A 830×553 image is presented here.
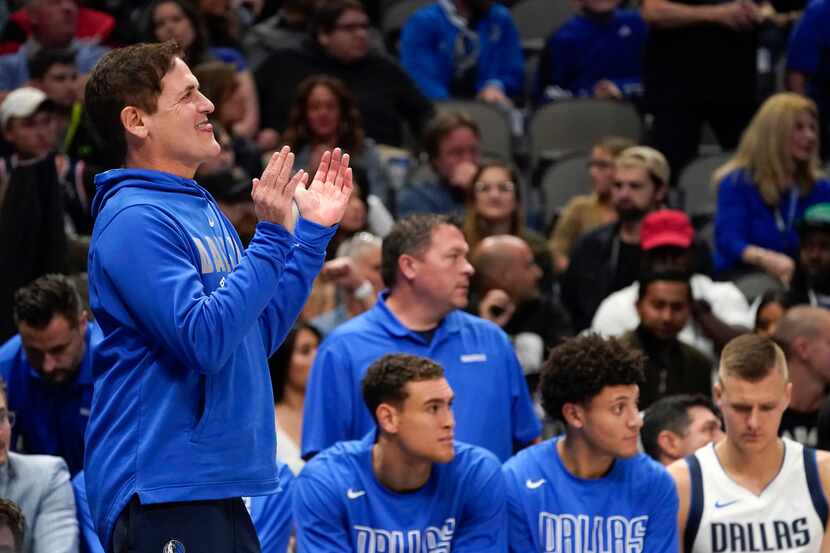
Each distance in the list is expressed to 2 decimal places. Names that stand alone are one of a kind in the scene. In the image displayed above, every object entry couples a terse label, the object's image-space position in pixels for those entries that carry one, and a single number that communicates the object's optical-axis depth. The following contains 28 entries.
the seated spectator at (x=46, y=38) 19.67
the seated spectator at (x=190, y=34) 18.78
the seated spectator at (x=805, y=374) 13.02
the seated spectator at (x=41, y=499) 9.83
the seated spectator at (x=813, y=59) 19.14
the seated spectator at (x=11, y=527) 8.17
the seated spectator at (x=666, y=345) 13.74
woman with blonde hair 16.87
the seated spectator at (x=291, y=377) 12.94
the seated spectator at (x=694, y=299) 14.72
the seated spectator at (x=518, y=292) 14.13
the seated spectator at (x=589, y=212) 17.37
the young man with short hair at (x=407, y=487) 9.97
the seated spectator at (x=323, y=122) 17.45
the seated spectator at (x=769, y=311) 14.32
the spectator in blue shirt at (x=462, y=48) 20.92
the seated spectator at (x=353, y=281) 13.91
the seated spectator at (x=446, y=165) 17.34
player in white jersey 10.40
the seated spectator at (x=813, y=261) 15.06
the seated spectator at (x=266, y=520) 10.05
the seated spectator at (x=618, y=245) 16.05
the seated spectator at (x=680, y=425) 11.78
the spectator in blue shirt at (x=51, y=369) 11.44
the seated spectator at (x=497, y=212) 15.78
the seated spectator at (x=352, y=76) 19.61
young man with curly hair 10.18
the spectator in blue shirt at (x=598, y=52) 20.95
